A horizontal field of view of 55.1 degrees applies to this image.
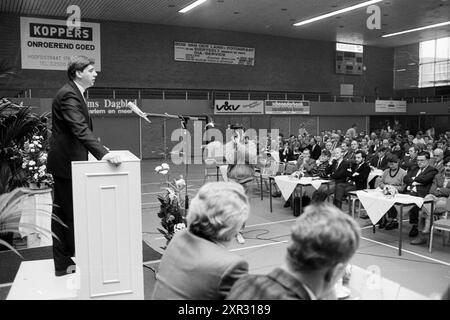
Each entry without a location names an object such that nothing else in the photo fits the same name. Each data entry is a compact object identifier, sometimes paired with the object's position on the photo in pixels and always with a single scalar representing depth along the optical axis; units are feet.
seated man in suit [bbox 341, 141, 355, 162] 30.06
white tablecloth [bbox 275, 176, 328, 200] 27.04
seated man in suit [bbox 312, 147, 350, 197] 28.53
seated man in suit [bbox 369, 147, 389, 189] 32.30
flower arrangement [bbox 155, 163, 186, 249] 16.29
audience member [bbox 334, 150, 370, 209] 28.09
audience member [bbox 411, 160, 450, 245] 22.57
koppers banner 57.88
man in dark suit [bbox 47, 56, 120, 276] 10.85
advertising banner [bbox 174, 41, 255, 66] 70.13
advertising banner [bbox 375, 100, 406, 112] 82.75
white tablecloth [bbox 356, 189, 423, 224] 20.63
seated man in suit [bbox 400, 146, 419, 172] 33.38
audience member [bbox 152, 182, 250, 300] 5.55
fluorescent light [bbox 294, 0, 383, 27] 55.54
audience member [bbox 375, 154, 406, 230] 25.18
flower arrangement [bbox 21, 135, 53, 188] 20.52
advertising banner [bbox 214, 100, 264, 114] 67.64
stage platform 11.23
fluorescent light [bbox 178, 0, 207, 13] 53.83
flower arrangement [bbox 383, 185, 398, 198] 21.43
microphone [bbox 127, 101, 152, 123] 12.97
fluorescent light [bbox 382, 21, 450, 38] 68.95
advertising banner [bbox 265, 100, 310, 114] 70.74
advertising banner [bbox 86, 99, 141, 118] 59.26
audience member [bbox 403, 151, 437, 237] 23.67
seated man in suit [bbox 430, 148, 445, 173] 28.38
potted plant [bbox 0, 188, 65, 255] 7.73
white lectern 10.09
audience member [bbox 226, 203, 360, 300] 4.82
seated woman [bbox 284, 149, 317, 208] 29.71
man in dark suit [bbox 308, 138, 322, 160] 41.57
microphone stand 15.76
